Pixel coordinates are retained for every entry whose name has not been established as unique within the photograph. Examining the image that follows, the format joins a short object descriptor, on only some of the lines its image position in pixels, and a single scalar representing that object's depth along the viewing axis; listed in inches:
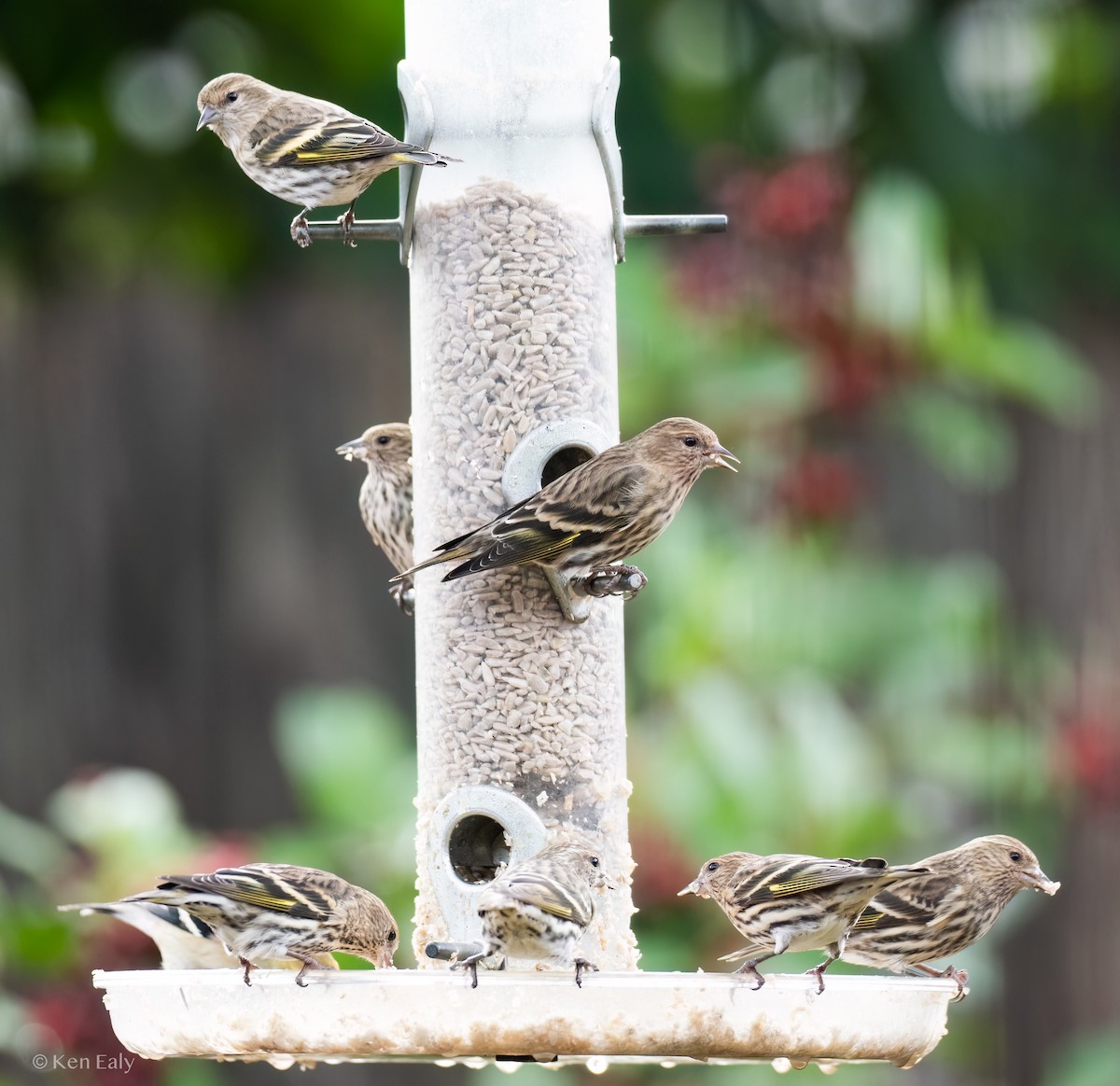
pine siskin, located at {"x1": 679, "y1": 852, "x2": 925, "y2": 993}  421.7
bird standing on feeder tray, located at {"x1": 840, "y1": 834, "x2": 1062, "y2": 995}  476.4
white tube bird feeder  476.1
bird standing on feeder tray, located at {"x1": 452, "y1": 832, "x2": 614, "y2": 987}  405.4
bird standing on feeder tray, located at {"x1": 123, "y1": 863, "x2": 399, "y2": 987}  421.1
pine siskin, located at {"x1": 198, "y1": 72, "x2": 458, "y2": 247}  480.1
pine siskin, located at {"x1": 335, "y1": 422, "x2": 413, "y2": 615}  540.4
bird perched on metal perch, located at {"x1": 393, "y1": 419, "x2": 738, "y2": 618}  459.8
